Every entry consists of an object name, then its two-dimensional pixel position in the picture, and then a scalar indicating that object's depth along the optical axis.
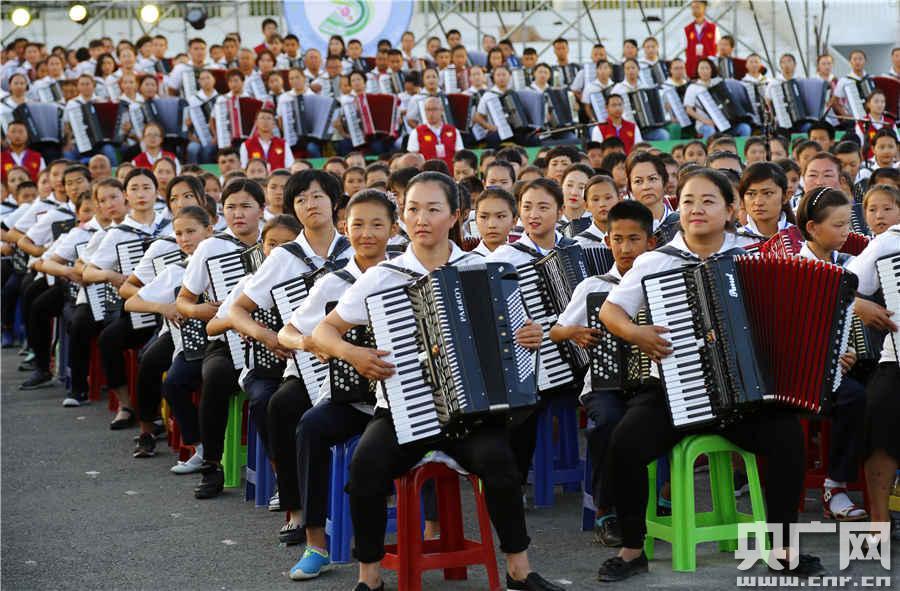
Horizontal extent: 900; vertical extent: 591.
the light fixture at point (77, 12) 18.34
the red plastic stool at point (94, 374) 9.44
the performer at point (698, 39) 19.45
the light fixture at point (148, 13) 20.64
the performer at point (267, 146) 14.69
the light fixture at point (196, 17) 20.27
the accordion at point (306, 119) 15.73
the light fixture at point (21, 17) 19.75
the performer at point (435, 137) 15.19
